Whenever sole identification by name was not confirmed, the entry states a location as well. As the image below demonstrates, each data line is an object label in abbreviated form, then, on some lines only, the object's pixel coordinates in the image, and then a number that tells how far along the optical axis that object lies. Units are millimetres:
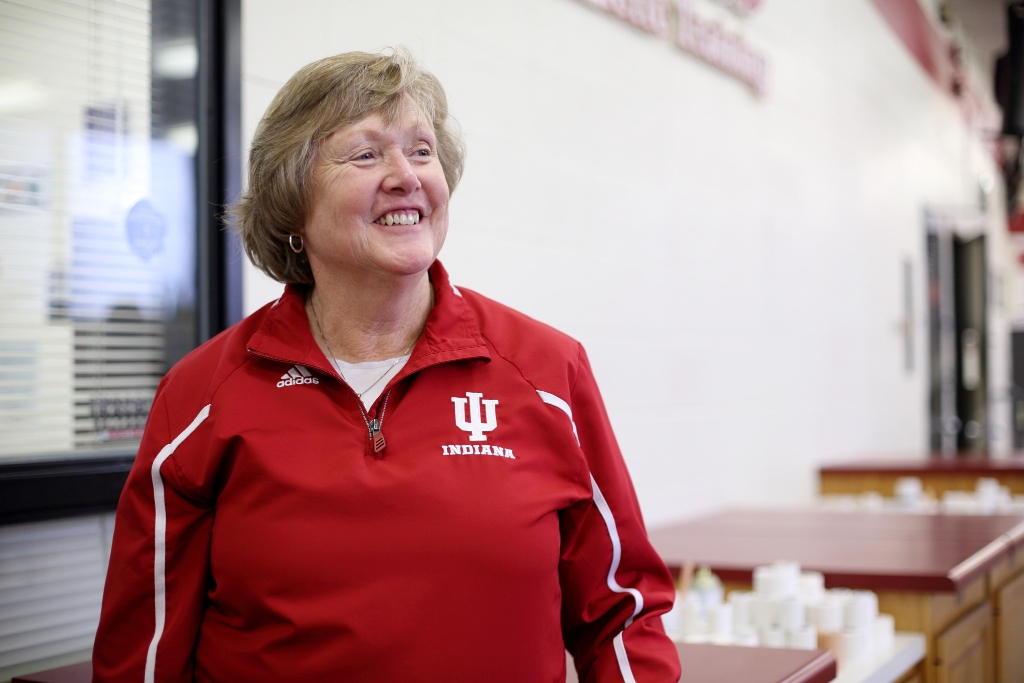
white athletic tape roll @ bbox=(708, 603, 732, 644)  2178
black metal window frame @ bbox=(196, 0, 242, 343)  2072
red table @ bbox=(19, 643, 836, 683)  1594
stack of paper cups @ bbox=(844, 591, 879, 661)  2201
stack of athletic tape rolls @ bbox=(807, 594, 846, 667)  2191
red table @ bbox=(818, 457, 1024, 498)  4547
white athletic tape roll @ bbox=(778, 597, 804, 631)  2189
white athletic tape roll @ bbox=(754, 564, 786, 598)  2422
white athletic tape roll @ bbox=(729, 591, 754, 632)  2312
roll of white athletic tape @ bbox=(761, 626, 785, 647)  2166
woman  1267
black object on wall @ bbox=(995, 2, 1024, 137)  6859
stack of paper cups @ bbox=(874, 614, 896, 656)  2311
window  1806
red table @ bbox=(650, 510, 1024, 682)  2463
